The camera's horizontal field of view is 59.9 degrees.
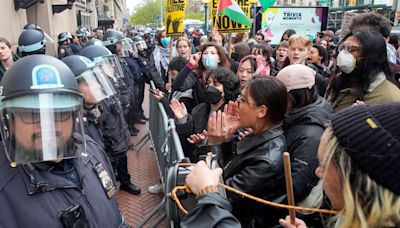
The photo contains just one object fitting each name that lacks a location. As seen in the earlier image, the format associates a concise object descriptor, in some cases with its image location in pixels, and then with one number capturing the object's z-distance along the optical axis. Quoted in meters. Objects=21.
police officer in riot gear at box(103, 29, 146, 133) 6.78
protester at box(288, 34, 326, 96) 4.84
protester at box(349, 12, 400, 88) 3.92
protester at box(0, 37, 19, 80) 4.45
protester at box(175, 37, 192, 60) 6.35
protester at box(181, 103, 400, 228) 1.00
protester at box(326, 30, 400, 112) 2.85
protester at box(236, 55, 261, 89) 4.38
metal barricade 3.41
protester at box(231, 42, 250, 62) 6.45
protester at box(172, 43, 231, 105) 4.50
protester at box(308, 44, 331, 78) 5.96
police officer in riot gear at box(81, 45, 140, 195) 4.07
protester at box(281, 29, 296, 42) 8.75
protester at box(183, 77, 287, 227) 1.99
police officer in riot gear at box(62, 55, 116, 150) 2.82
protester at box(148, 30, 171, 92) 7.05
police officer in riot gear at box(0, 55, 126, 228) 1.50
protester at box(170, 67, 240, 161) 3.46
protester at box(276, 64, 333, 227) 2.17
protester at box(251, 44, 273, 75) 5.27
